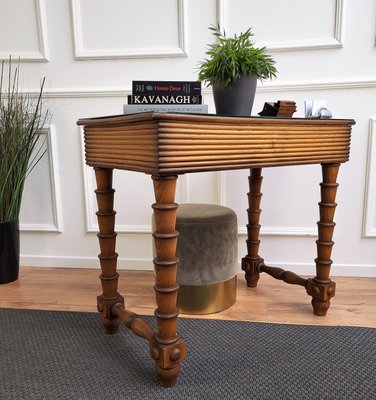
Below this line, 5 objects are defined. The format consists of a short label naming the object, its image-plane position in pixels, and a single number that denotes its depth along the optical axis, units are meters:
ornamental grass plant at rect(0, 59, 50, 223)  1.51
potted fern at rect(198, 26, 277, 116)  1.01
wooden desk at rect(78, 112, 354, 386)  0.79
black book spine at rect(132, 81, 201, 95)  0.92
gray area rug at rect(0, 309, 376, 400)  0.87
